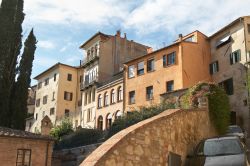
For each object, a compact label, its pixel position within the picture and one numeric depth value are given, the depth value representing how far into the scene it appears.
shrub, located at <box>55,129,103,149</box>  32.75
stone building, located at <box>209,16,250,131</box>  34.47
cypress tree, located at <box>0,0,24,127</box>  34.38
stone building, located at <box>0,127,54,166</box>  23.50
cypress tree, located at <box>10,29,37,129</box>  35.16
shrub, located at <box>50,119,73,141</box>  43.14
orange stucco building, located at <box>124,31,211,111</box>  39.28
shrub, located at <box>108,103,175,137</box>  25.98
